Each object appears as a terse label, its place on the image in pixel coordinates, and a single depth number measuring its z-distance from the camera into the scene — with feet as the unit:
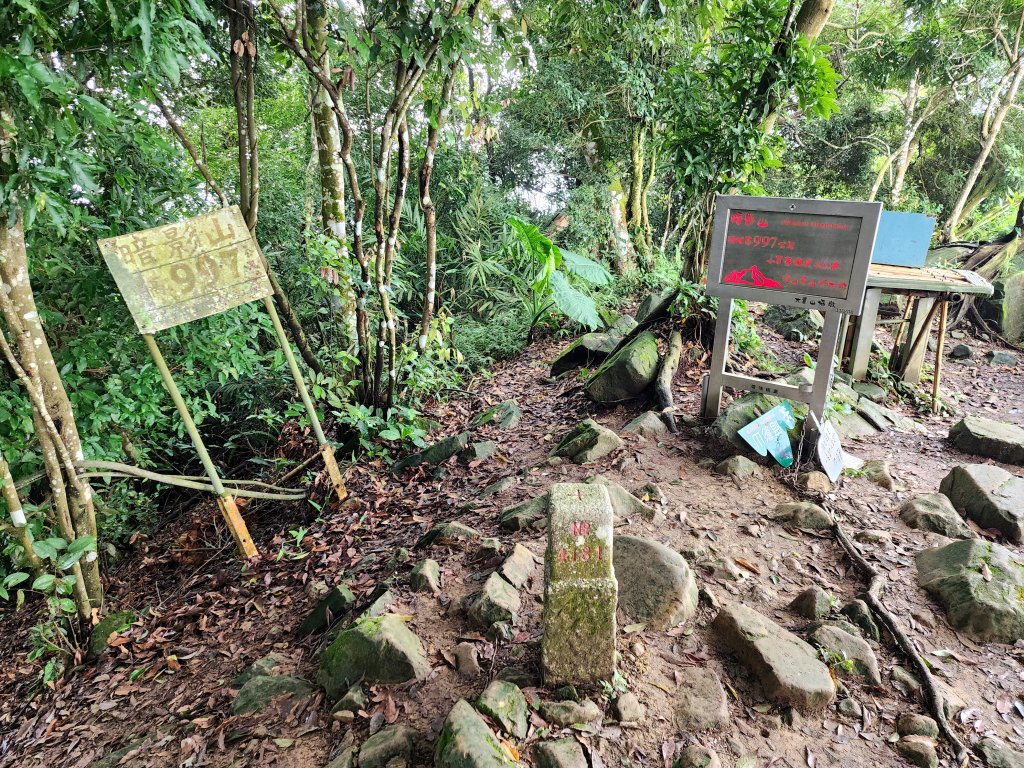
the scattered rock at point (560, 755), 5.95
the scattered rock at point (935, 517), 10.56
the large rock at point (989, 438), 14.10
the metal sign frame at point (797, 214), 10.84
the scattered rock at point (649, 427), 13.88
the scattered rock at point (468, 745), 5.64
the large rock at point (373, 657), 7.37
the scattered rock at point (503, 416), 17.33
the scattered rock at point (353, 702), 7.12
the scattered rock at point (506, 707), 6.27
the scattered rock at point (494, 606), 7.99
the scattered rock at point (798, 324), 23.38
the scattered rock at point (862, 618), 7.97
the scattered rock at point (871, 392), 18.97
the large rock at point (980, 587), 8.07
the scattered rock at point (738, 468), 12.12
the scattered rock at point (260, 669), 8.59
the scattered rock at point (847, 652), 7.26
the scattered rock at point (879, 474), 12.22
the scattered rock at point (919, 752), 6.21
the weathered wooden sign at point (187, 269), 10.18
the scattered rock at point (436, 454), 15.48
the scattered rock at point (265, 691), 7.76
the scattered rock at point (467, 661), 7.31
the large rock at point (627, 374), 15.84
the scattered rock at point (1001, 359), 24.94
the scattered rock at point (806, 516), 10.60
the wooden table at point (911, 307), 17.04
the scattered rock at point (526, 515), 10.75
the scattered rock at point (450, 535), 10.59
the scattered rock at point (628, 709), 6.49
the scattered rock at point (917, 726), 6.54
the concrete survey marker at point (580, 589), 6.30
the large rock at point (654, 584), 7.85
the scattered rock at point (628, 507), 10.65
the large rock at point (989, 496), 10.64
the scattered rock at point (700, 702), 6.54
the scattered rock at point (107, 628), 10.57
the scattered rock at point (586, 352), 20.68
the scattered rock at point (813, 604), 8.23
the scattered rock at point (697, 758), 6.01
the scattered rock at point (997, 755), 6.24
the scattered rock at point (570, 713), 6.41
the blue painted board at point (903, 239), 19.02
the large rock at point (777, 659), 6.74
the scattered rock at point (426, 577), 9.13
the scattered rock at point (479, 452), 15.19
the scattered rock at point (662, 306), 17.70
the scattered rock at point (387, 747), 6.19
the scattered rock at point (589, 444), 13.21
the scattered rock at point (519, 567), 8.75
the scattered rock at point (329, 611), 9.55
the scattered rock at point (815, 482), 11.68
